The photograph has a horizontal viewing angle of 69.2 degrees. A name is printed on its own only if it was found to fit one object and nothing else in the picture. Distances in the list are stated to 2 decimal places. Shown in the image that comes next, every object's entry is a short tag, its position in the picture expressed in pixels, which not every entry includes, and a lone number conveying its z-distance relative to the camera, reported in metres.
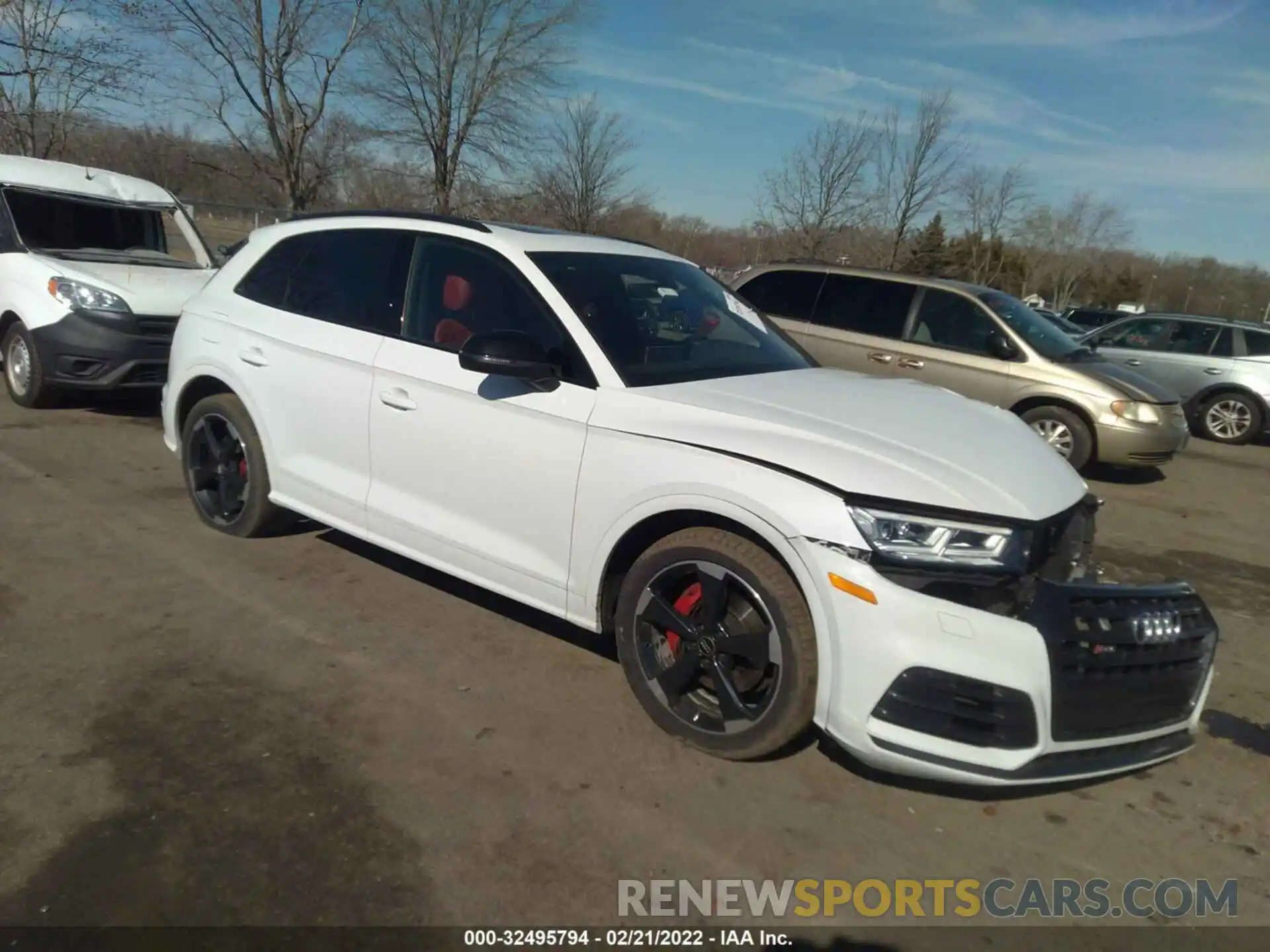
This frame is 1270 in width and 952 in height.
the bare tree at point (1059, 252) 57.75
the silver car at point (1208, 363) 12.48
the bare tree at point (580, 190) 23.77
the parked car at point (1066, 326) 20.08
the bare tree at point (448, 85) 20.86
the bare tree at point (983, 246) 34.81
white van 7.30
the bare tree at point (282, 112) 16.34
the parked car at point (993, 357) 8.55
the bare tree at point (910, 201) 23.52
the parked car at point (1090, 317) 26.36
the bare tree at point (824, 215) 24.20
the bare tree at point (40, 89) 13.21
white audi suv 2.81
